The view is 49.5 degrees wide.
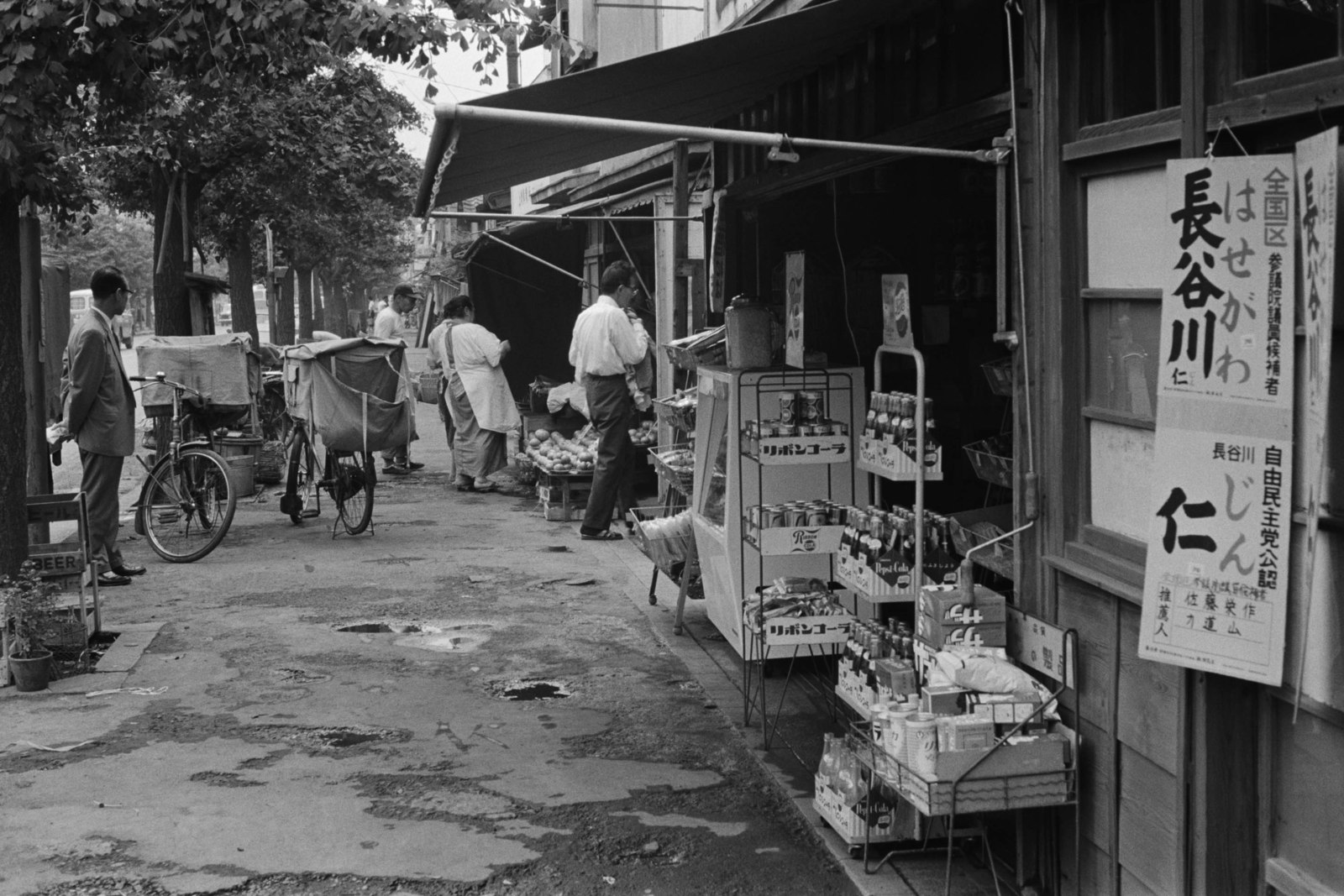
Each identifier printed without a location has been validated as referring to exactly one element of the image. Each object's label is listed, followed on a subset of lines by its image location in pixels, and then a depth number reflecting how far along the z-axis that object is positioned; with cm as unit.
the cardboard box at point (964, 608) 468
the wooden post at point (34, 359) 998
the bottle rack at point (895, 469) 510
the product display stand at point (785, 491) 618
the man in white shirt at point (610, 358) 1179
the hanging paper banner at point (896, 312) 539
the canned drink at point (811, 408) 646
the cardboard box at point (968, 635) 466
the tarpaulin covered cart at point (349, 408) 1177
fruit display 1322
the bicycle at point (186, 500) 1110
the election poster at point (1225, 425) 334
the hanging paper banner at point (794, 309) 642
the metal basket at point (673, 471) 838
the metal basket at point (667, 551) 860
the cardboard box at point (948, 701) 443
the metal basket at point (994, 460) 482
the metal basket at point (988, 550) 489
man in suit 979
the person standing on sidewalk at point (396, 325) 1730
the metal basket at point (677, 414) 841
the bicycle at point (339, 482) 1224
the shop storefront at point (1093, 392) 344
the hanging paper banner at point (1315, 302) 310
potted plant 747
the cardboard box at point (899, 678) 482
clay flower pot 746
